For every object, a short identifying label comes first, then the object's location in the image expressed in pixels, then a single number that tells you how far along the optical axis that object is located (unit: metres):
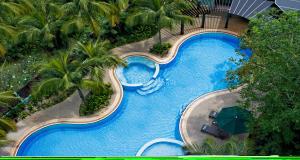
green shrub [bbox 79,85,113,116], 21.80
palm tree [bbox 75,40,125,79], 20.03
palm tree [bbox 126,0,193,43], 22.91
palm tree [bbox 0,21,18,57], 22.33
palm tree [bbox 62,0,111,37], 22.88
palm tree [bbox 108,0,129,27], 23.80
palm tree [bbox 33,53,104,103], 19.42
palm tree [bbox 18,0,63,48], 22.83
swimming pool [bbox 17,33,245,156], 20.62
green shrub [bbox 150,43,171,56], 25.02
